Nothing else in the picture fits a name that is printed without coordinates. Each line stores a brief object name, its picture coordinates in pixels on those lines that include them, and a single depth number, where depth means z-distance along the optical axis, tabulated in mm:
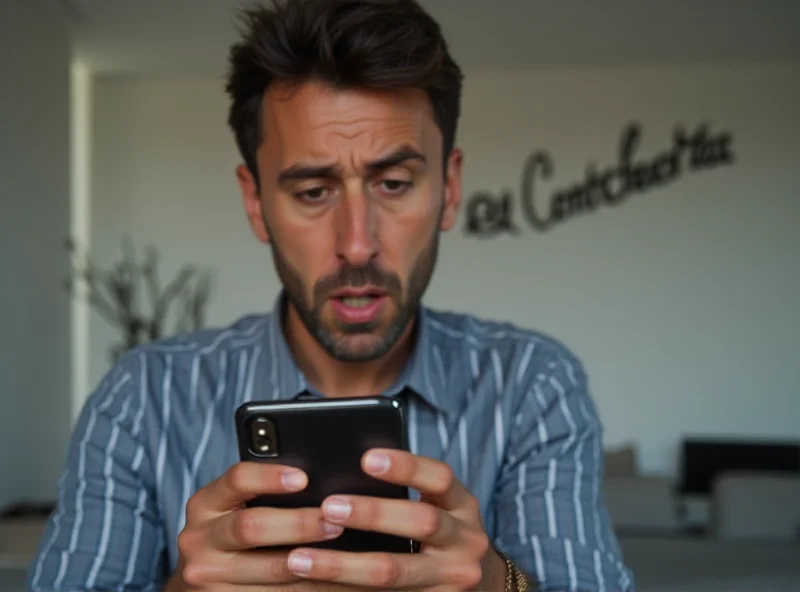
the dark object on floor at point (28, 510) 3572
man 1152
